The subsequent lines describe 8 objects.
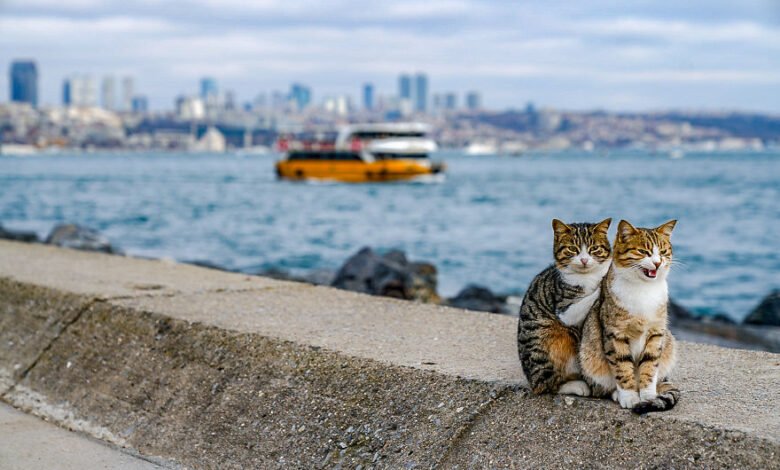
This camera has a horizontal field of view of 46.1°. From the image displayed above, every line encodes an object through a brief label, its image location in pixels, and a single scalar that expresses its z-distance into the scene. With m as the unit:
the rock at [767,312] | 10.97
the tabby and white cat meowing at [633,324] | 2.71
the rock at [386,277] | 9.83
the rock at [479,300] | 9.47
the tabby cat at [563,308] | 2.90
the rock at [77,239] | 15.00
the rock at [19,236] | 15.30
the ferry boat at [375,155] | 57.50
